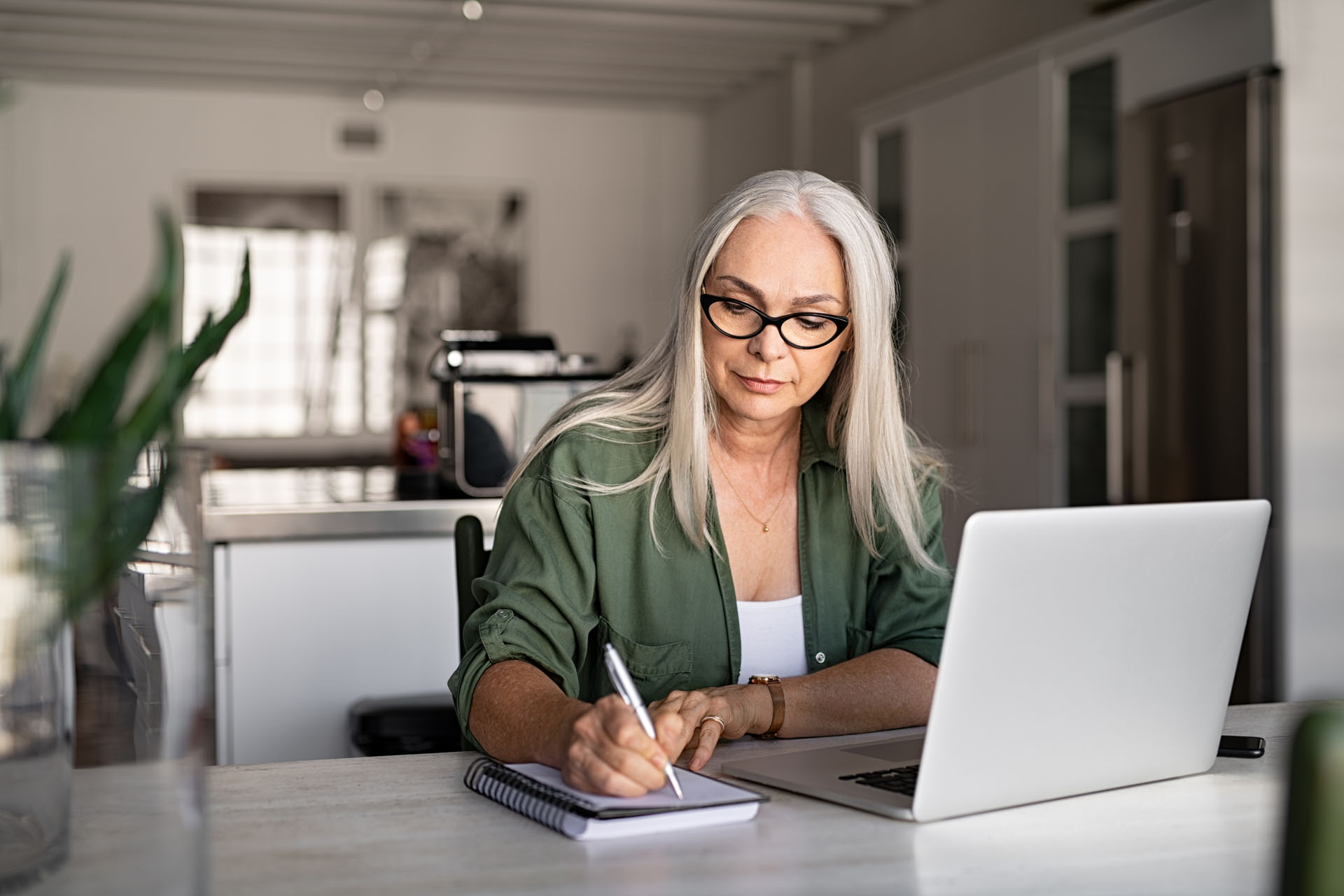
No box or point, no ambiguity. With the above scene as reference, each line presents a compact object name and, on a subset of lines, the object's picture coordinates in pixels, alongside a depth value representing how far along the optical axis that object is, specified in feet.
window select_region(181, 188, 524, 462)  26.16
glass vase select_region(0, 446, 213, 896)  2.50
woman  4.92
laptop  3.25
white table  2.97
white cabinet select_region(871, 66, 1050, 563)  14.84
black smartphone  4.20
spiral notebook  3.30
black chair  7.44
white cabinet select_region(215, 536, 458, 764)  8.18
